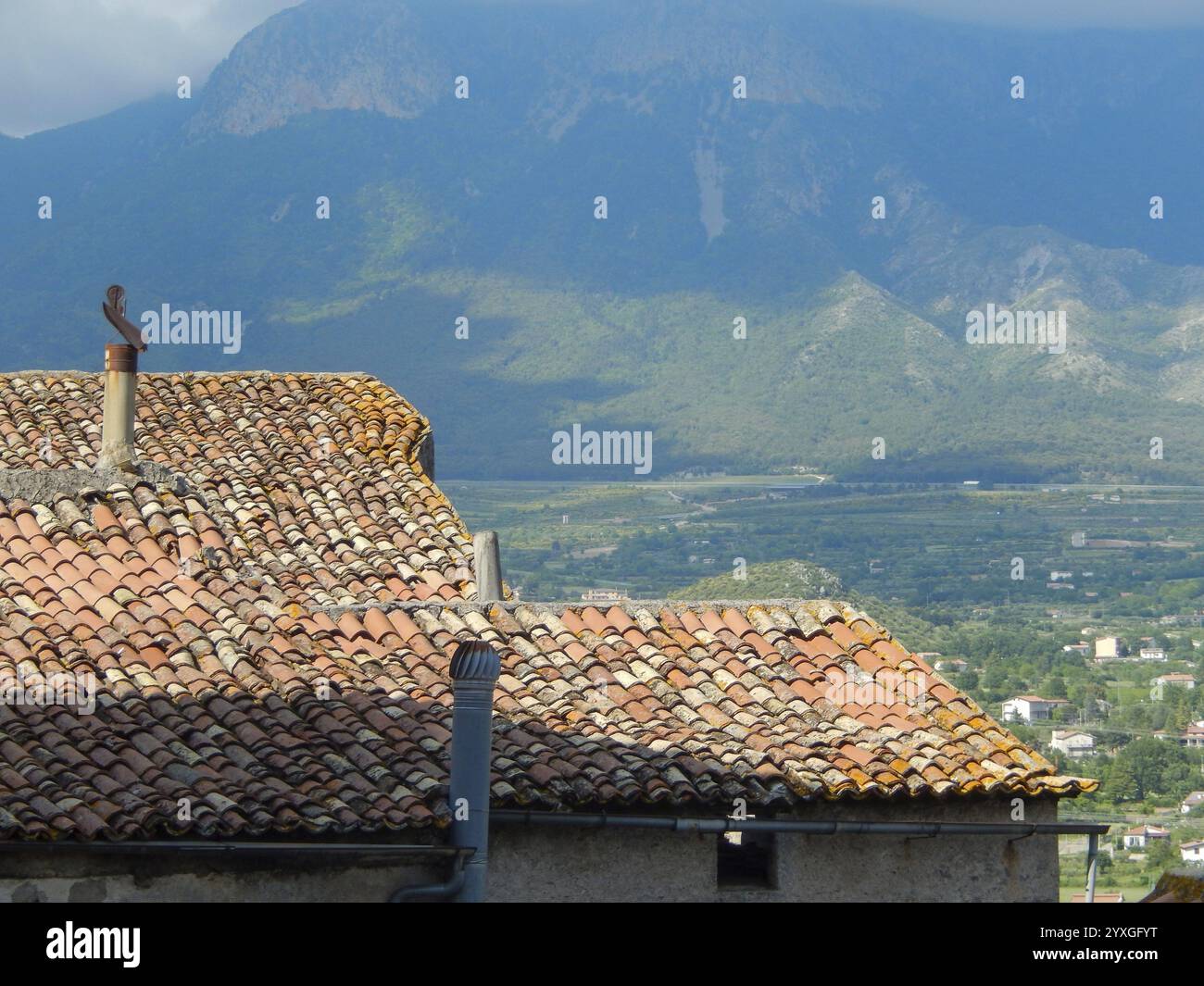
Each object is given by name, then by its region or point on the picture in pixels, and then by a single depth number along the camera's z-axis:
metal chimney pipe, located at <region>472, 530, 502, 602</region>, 26.23
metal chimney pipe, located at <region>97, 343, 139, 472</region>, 29.47
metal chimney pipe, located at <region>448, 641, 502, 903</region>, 19.59
